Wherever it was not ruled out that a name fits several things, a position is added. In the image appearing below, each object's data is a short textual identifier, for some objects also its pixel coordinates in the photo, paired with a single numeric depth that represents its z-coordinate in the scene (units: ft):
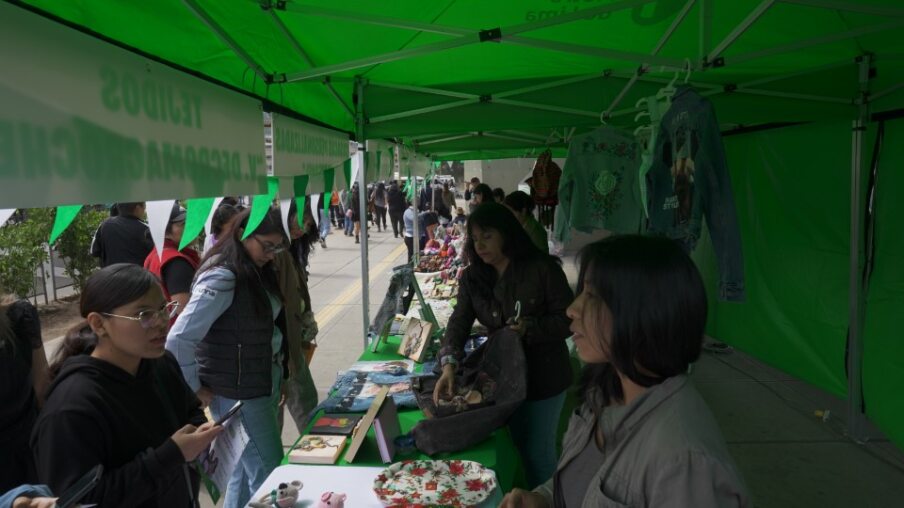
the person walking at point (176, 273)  12.03
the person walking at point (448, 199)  49.54
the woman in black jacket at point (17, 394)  7.11
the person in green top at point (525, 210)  19.62
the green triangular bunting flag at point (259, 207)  7.96
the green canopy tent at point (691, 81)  7.42
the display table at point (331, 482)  6.92
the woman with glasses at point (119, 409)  5.10
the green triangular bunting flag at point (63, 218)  4.61
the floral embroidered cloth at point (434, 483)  6.75
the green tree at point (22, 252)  25.81
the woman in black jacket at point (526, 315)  9.30
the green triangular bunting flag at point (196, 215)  6.87
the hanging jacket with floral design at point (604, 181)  12.84
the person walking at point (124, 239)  16.20
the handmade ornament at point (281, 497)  6.52
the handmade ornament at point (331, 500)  6.52
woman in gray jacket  3.46
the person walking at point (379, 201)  66.69
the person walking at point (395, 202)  55.45
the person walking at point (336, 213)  64.42
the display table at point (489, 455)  7.95
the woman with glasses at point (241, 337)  8.52
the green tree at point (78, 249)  29.17
